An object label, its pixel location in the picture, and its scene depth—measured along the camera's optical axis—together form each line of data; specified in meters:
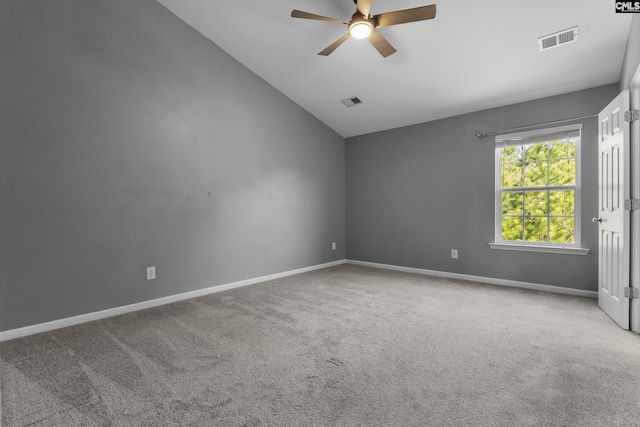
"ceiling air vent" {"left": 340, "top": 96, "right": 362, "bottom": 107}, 4.48
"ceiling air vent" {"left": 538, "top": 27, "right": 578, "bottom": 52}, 2.79
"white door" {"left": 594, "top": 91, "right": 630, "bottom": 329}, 2.55
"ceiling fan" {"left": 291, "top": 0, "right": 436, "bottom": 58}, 2.40
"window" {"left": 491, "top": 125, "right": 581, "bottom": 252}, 3.68
